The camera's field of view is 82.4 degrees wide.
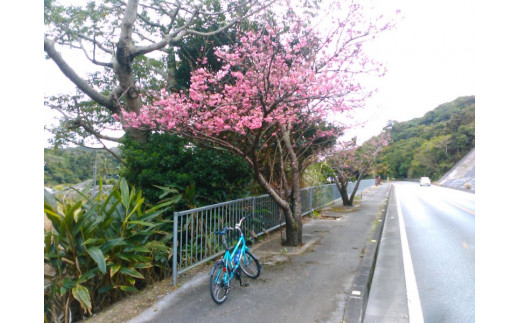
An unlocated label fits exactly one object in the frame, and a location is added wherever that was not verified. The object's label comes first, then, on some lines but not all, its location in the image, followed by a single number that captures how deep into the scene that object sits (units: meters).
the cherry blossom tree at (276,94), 4.86
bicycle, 3.70
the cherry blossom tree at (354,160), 14.13
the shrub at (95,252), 3.39
